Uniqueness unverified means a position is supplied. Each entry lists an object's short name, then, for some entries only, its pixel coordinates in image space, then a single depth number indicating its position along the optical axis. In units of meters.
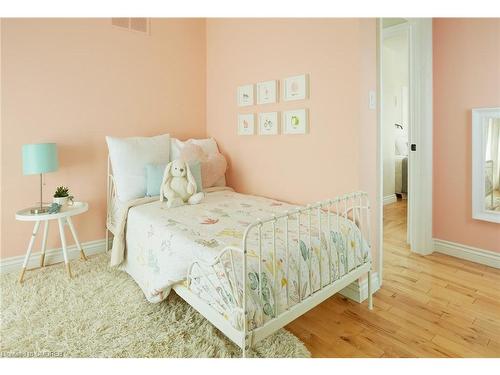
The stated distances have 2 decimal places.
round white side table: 2.28
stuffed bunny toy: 2.46
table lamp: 2.31
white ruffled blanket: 1.42
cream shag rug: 1.59
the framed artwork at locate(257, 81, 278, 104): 2.59
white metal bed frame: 1.31
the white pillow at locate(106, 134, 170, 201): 2.60
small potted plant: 2.45
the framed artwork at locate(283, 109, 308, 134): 2.37
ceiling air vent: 2.89
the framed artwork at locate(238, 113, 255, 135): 2.86
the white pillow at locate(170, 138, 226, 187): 2.94
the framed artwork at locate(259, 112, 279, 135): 2.62
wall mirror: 2.52
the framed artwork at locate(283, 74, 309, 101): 2.33
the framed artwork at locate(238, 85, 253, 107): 2.84
